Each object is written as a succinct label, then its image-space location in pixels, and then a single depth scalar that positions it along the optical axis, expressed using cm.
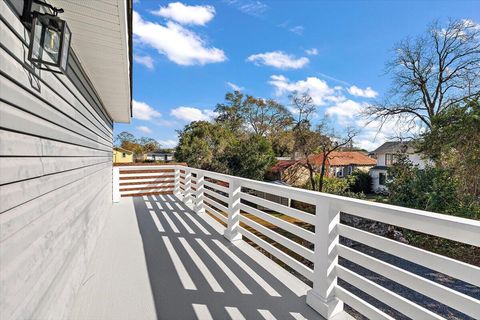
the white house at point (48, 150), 116
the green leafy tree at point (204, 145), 2027
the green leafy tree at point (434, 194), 659
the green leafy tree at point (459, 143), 591
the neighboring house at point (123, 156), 3008
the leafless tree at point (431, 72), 1542
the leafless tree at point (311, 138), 2036
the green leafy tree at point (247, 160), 2116
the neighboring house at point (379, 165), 2448
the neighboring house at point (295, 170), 2302
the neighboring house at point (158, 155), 4240
